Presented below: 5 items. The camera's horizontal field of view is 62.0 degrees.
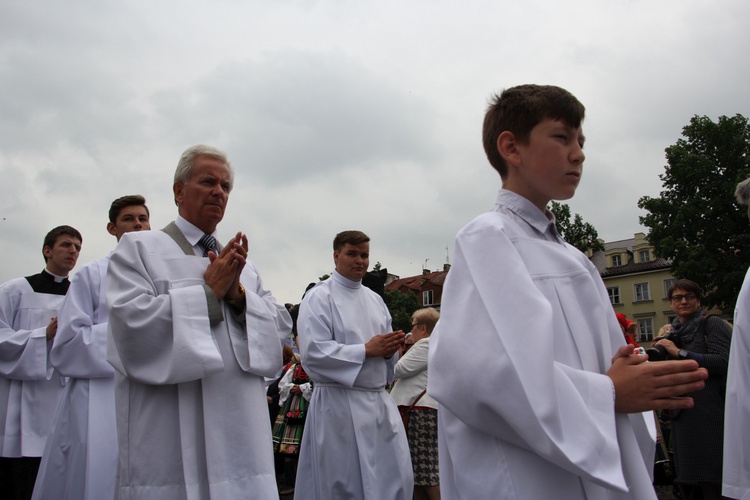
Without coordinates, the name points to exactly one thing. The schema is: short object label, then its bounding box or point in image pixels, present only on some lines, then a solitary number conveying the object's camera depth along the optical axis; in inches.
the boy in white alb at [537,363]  70.0
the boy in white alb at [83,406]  183.2
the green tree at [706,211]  1127.6
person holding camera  232.4
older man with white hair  119.6
